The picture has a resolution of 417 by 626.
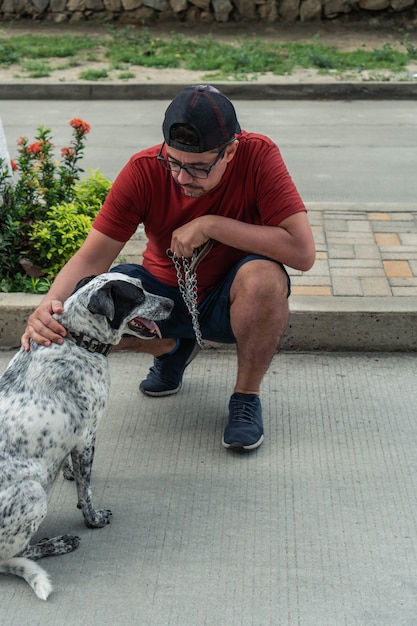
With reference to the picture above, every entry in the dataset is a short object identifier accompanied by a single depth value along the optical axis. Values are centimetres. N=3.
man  343
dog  286
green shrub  490
